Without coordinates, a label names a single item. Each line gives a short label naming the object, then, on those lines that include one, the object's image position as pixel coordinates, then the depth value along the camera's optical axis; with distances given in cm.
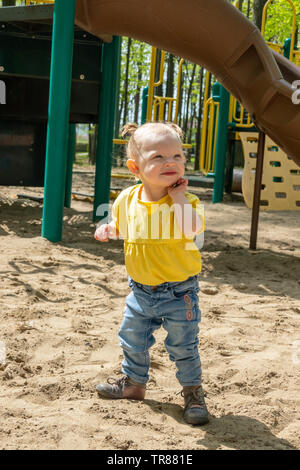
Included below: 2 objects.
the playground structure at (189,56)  479
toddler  215
